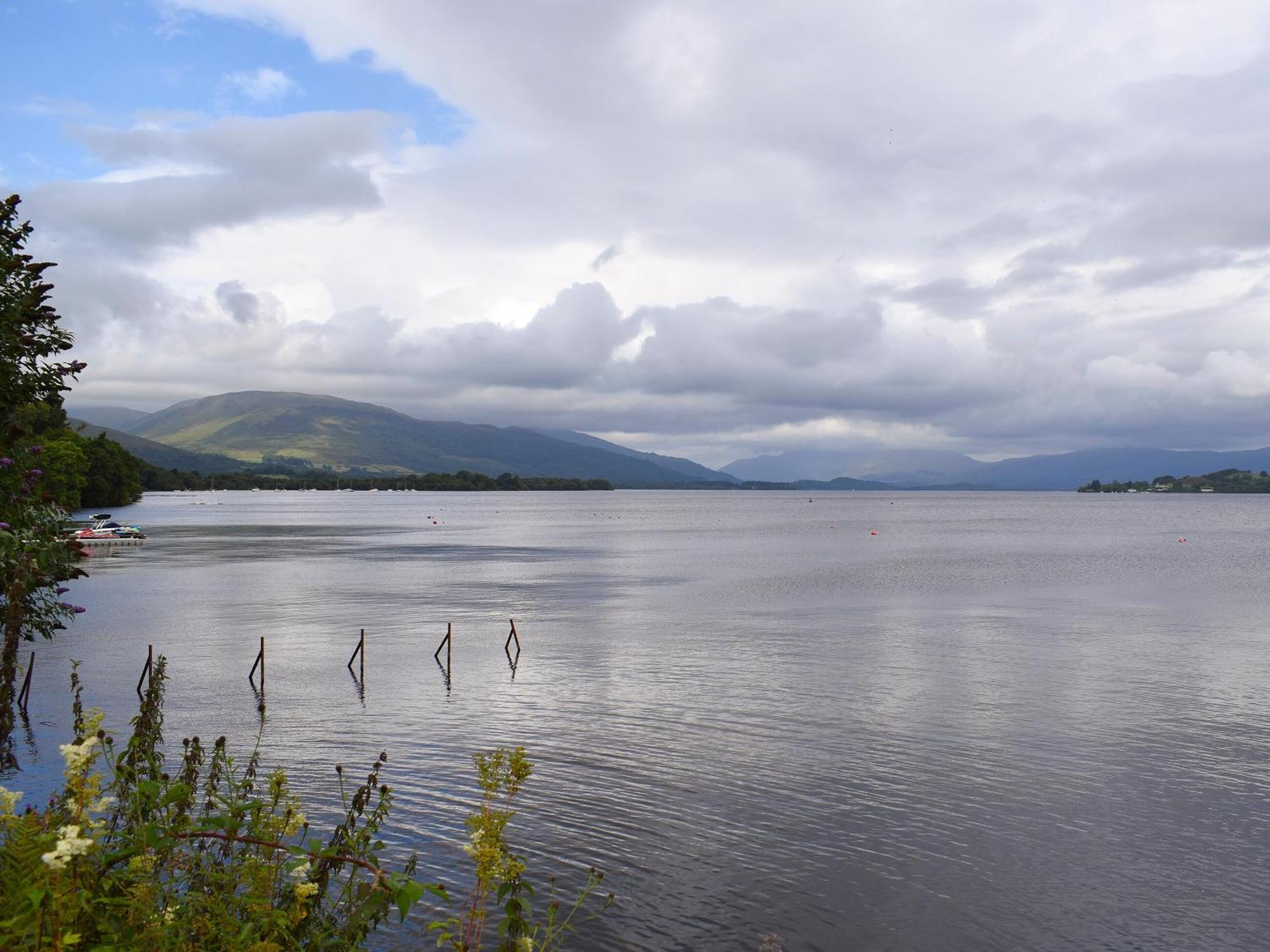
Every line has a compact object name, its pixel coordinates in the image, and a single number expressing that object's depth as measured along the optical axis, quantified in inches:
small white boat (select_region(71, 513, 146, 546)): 4804.9
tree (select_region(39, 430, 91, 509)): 4621.1
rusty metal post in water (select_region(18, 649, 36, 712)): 1363.2
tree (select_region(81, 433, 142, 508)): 7313.0
